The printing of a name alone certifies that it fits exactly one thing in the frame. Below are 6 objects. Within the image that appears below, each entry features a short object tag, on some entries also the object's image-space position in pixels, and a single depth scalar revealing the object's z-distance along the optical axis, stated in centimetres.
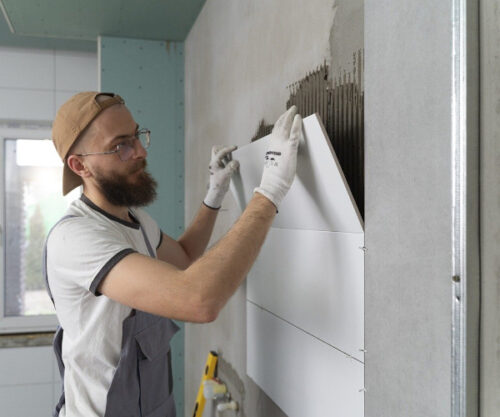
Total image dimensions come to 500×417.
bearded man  97
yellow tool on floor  192
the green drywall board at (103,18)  227
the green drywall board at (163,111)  276
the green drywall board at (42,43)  305
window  343
